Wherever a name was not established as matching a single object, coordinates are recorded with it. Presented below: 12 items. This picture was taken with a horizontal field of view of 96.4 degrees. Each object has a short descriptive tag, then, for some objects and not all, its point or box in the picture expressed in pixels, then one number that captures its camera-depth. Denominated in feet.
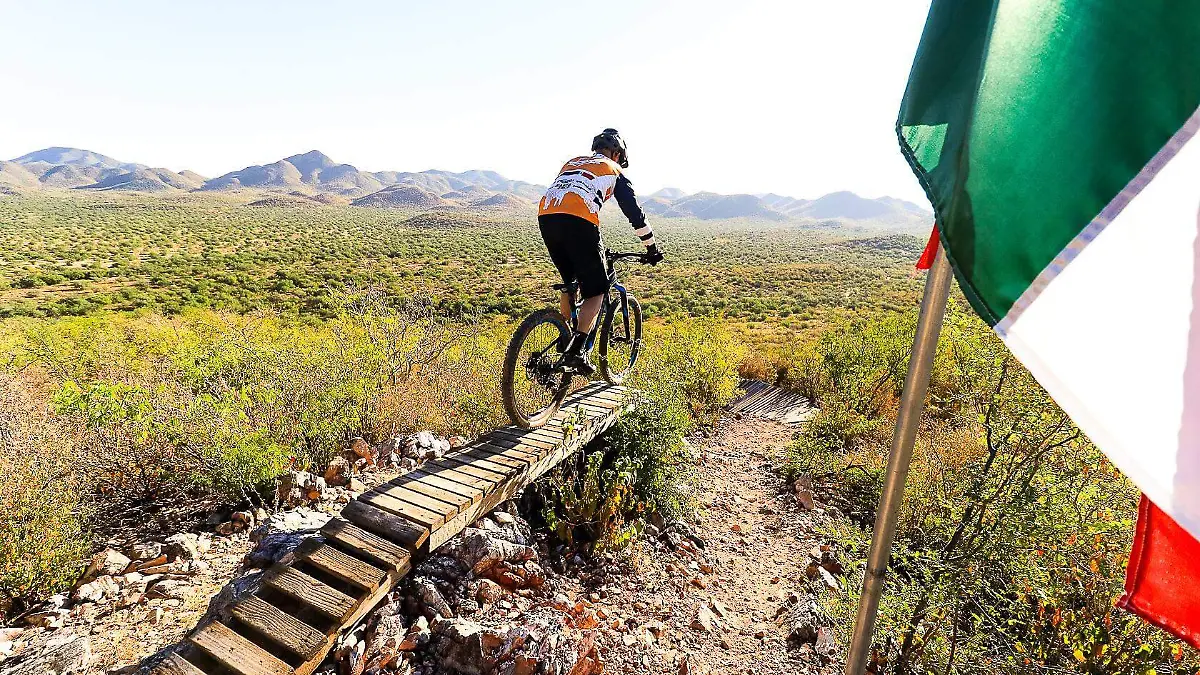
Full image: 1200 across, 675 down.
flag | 4.14
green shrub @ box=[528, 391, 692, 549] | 17.01
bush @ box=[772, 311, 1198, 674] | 11.62
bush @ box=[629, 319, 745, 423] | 27.46
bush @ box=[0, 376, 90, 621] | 11.73
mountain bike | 16.87
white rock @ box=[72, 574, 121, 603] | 12.12
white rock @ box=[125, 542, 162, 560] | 13.55
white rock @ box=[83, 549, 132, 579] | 12.75
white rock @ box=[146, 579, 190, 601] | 12.59
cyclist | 15.24
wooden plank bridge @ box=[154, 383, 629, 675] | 10.32
